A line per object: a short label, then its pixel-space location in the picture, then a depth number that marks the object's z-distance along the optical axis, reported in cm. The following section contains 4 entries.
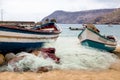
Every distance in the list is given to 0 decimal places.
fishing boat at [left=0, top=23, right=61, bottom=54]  761
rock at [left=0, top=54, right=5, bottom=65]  702
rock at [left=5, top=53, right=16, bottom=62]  728
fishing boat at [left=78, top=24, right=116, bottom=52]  1065
